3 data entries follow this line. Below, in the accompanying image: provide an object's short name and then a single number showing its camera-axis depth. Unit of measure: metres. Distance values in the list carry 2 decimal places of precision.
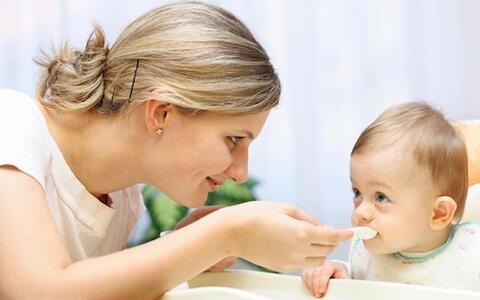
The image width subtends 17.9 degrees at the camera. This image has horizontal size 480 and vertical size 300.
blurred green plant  2.68
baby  1.81
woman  1.65
